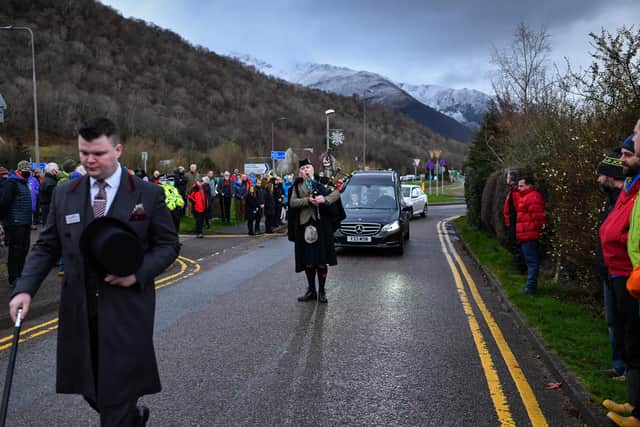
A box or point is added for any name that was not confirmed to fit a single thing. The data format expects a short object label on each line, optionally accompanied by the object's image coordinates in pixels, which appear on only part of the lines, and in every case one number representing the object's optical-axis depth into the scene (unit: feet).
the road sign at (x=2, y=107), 38.60
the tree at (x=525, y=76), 64.13
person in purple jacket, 60.75
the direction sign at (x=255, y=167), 185.29
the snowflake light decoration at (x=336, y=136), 140.26
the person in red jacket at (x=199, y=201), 56.90
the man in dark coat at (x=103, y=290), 9.74
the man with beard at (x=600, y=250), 15.65
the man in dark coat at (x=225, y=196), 75.10
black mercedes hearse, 44.47
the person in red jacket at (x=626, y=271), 13.00
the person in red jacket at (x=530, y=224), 28.07
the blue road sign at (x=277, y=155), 151.44
